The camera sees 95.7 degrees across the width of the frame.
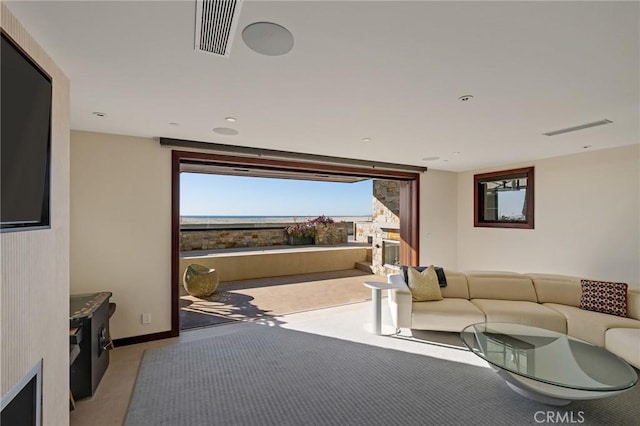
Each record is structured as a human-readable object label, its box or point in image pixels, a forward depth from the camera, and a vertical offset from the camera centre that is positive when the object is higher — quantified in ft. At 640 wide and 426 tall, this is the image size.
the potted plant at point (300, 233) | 29.63 -1.94
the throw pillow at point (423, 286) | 11.82 -2.98
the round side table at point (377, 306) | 11.81 -3.78
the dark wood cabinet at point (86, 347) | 7.64 -3.66
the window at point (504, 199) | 15.42 +0.90
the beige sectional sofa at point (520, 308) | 9.60 -3.59
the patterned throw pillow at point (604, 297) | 10.35 -3.05
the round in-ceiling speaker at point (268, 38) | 4.64 +2.98
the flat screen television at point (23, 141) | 4.00 +1.14
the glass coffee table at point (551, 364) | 6.72 -3.90
